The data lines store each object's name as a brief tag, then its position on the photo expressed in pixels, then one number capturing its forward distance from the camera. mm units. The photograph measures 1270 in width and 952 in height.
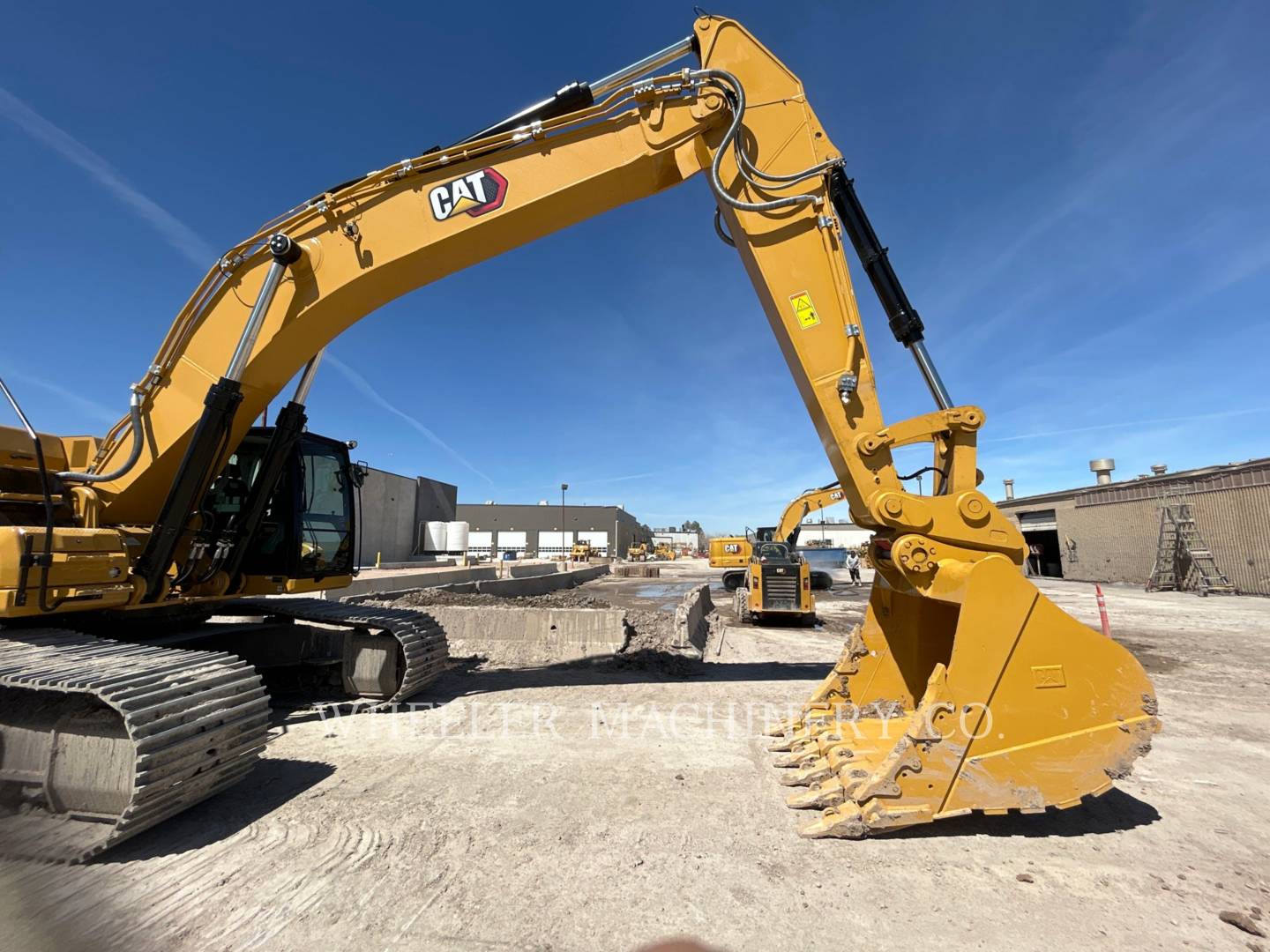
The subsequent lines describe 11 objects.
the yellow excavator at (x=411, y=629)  3418
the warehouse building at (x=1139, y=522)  20531
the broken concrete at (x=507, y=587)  12445
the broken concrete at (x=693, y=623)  9603
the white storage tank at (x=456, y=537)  36219
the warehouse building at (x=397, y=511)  30078
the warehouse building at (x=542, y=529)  68188
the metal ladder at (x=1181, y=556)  21812
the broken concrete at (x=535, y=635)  9141
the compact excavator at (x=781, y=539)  15273
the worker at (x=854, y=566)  28578
